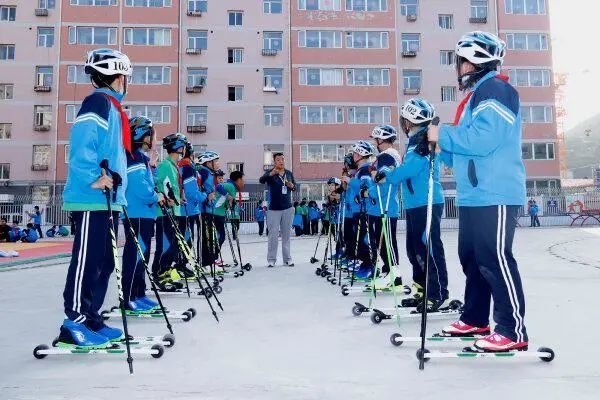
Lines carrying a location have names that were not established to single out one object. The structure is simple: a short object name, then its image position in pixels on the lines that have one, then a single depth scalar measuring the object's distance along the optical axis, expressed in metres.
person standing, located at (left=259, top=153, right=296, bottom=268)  9.30
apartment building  32.69
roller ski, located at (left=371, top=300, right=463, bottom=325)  4.24
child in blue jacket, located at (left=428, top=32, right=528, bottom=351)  3.16
